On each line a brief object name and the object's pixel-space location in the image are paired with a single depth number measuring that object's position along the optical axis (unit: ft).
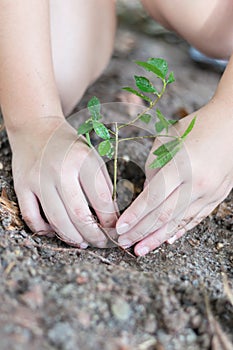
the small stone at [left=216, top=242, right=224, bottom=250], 4.27
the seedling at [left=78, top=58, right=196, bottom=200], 3.57
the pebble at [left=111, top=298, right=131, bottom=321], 2.91
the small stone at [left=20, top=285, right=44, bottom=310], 2.82
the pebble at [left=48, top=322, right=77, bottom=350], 2.66
